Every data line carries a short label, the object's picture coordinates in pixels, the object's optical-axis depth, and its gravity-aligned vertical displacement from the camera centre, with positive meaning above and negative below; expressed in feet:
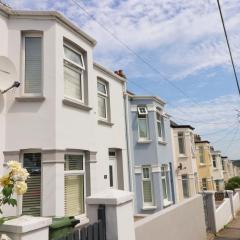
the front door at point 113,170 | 34.16 +0.18
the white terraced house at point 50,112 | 21.16 +5.65
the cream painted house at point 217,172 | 99.89 -2.58
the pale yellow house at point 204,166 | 88.74 +0.11
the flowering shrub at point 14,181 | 8.33 -0.15
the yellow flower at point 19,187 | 8.33 -0.36
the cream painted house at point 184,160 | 59.00 +1.75
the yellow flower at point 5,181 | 8.38 -0.13
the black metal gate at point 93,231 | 10.23 -2.51
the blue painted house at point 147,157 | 39.47 +2.00
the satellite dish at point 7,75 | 20.53 +8.39
